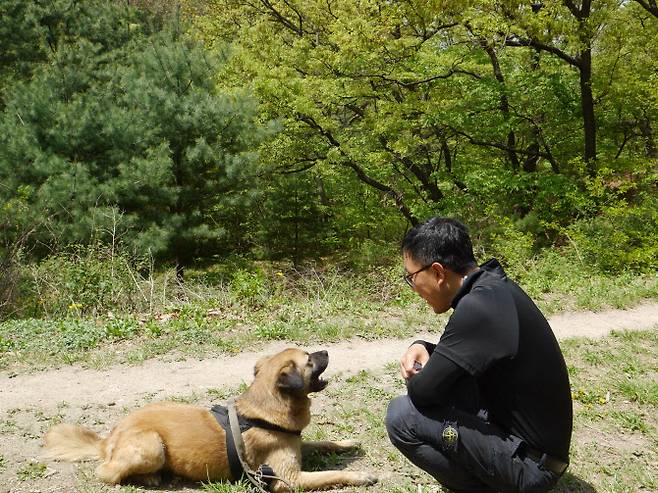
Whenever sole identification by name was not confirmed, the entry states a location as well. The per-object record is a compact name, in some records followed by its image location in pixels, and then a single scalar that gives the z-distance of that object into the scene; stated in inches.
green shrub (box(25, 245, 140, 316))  362.6
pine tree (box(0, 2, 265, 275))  542.3
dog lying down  147.3
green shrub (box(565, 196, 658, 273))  474.2
